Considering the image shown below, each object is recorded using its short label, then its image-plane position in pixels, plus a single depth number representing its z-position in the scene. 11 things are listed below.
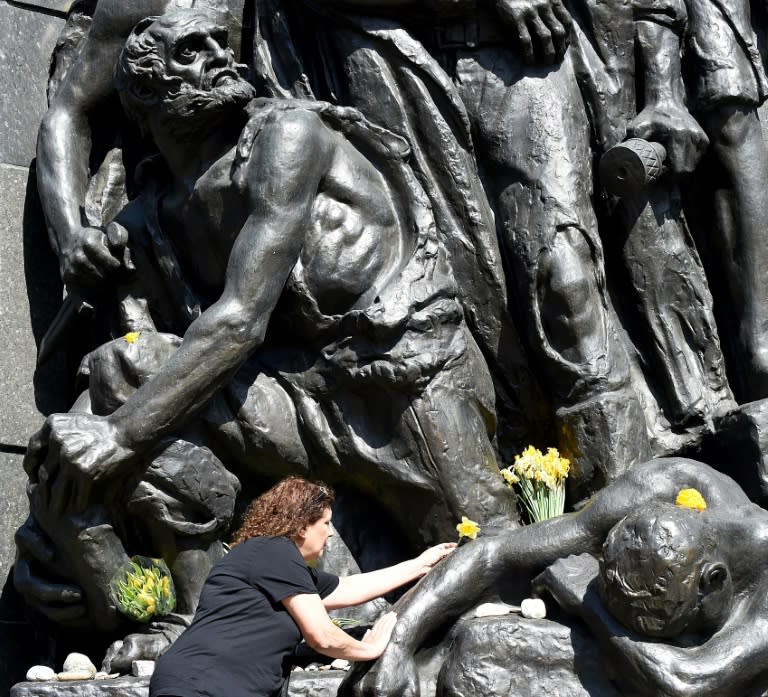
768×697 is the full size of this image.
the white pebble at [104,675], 12.79
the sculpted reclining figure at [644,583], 11.27
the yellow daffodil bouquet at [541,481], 13.52
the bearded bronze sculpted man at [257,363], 13.15
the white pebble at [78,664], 13.28
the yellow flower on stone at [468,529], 12.49
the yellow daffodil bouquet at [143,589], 13.10
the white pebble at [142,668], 12.62
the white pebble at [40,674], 13.01
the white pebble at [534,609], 11.93
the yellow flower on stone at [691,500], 12.02
